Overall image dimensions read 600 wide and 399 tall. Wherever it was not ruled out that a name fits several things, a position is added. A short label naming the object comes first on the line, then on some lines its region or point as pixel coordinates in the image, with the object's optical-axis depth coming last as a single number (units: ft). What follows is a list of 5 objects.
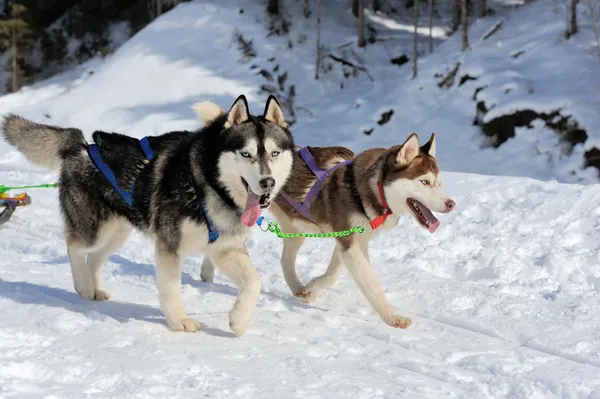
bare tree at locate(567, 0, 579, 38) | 47.37
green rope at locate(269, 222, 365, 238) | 15.12
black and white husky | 12.68
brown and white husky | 14.48
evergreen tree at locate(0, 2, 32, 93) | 77.46
